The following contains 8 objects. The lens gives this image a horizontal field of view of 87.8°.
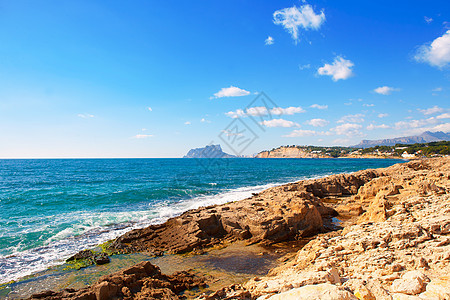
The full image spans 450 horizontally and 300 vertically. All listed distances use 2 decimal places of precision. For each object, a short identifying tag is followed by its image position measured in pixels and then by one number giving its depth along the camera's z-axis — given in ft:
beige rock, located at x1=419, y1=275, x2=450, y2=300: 12.63
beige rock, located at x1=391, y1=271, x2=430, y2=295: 13.79
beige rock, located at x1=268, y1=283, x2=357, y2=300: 13.03
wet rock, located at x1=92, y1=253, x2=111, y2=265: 34.65
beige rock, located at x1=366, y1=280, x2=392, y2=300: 14.12
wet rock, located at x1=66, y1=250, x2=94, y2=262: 35.89
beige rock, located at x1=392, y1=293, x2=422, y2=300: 12.96
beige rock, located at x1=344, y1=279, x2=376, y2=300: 14.12
